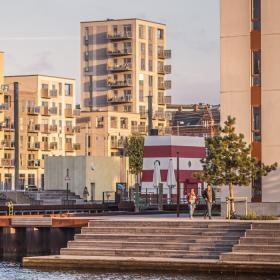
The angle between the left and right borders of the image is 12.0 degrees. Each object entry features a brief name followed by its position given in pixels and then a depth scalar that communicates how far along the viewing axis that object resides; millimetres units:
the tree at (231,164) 62906
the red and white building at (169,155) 110500
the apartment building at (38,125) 159500
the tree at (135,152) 169375
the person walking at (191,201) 65438
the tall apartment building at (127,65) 190750
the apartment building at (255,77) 64812
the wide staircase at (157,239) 56562
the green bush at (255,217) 60656
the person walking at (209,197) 64637
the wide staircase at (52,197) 112812
